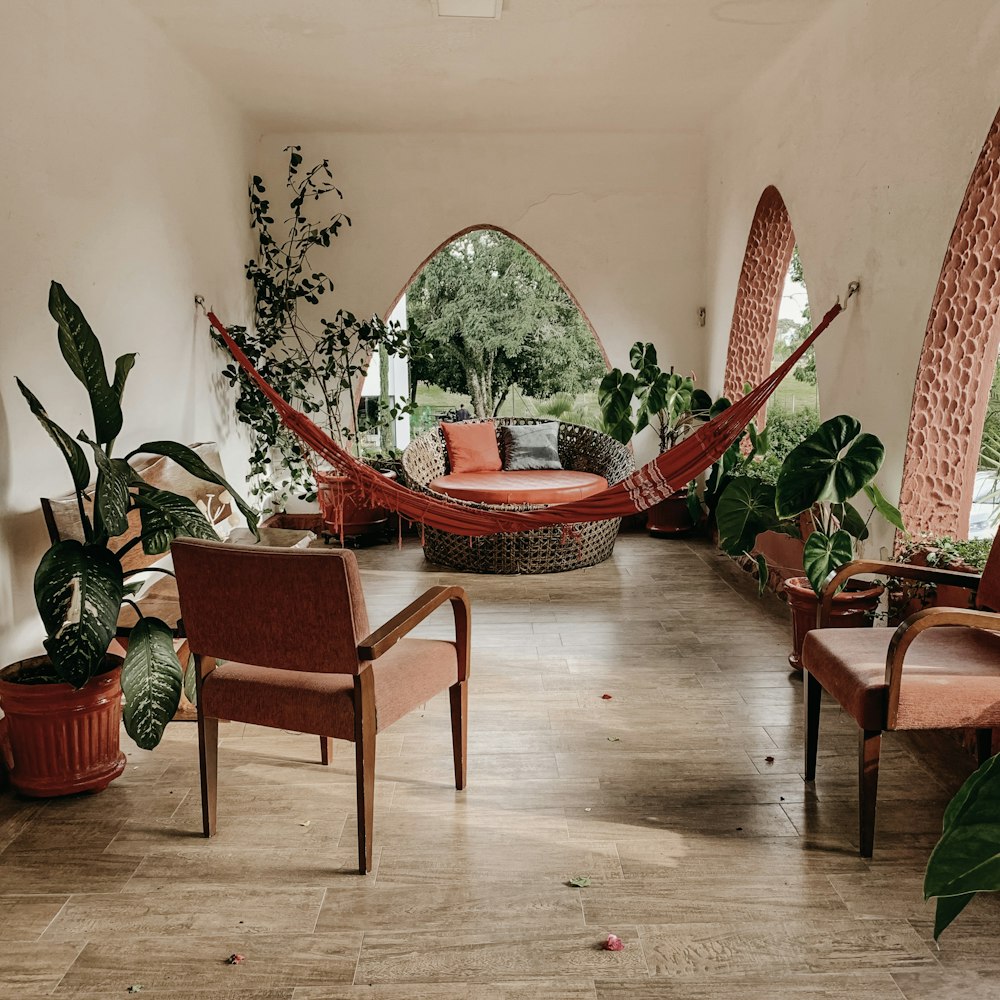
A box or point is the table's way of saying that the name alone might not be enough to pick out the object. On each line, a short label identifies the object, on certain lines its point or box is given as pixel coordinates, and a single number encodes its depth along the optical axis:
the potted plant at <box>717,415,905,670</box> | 2.76
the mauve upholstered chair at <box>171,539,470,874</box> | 1.99
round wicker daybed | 4.74
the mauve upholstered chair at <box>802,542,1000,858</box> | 2.04
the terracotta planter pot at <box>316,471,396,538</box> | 5.12
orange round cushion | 4.81
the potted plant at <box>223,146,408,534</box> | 5.20
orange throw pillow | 5.34
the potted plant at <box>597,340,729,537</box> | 5.16
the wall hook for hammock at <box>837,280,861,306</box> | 3.45
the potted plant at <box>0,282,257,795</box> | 2.22
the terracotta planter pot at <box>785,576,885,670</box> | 3.15
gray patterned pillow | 5.44
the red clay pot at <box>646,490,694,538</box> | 5.66
